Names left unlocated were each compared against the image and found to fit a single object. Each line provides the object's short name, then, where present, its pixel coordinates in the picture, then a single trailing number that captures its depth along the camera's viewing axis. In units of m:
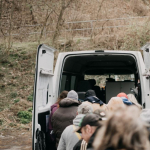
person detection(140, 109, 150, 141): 3.32
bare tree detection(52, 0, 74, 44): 17.96
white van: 4.68
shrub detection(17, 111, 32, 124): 12.26
